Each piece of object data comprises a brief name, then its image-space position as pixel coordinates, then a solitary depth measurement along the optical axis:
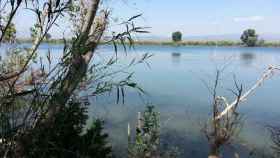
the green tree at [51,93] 1.59
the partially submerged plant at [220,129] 2.92
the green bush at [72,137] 1.82
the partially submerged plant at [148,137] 3.35
